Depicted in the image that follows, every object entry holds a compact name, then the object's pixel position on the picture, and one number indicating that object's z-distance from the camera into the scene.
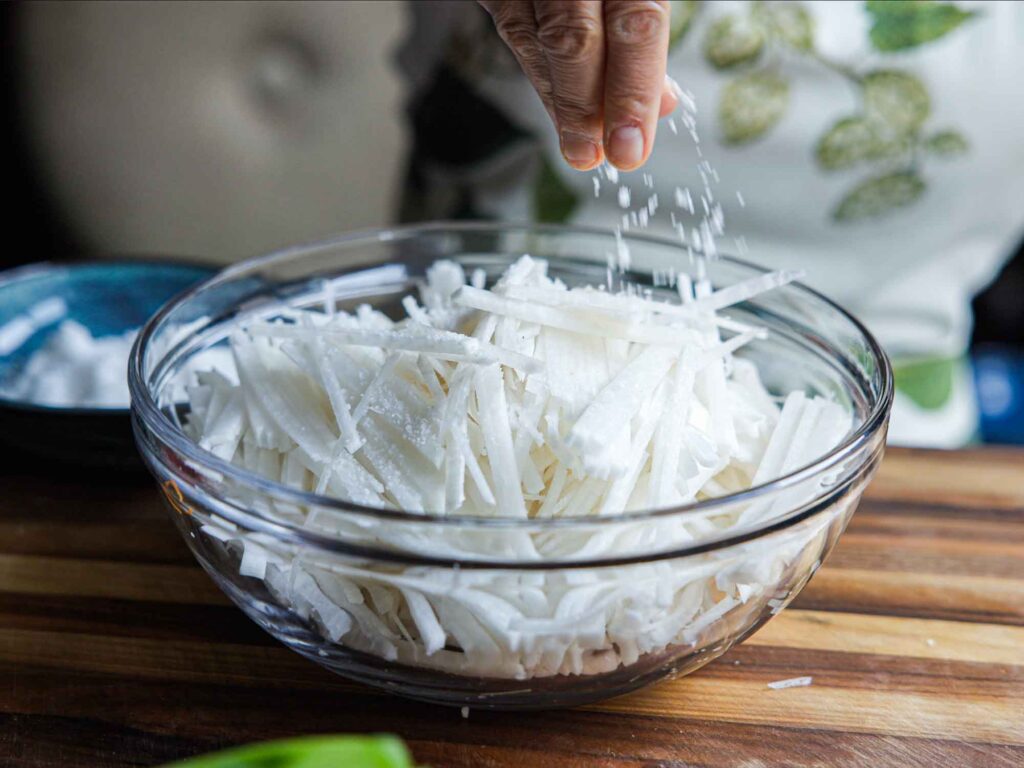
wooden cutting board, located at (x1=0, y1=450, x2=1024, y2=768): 0.73
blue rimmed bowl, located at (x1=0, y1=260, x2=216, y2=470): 1.29
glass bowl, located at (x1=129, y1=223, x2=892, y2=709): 0.60
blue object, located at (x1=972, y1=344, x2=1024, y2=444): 2.14
